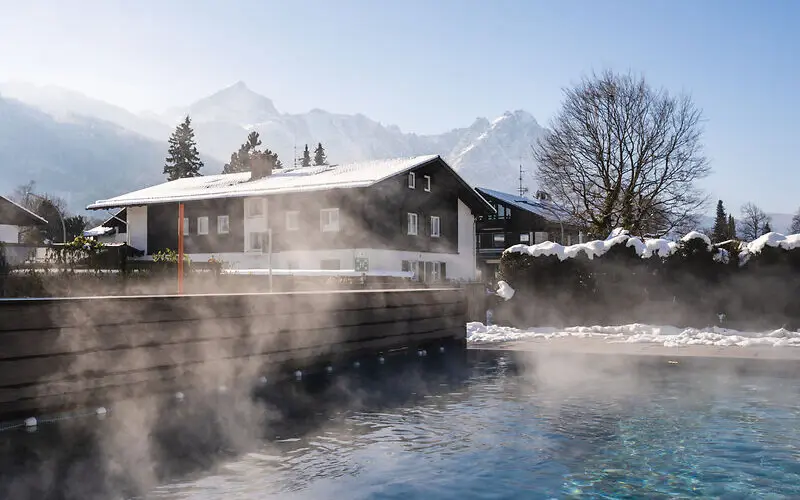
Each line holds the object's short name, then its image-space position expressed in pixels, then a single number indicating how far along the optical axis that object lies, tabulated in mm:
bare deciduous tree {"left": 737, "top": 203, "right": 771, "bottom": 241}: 86750
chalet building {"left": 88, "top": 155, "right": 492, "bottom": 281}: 30328
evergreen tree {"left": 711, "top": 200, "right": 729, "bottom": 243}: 80312
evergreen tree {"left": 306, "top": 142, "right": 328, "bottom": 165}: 87438
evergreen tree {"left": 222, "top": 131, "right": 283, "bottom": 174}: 73938
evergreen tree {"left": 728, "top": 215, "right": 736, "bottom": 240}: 72400
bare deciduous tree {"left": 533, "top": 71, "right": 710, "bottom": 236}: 30297
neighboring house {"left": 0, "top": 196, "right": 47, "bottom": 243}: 30781
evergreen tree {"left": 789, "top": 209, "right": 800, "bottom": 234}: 83325
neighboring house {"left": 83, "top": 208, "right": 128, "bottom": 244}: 50656
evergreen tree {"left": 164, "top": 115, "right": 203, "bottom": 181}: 69500
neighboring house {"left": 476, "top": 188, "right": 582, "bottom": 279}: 52469
